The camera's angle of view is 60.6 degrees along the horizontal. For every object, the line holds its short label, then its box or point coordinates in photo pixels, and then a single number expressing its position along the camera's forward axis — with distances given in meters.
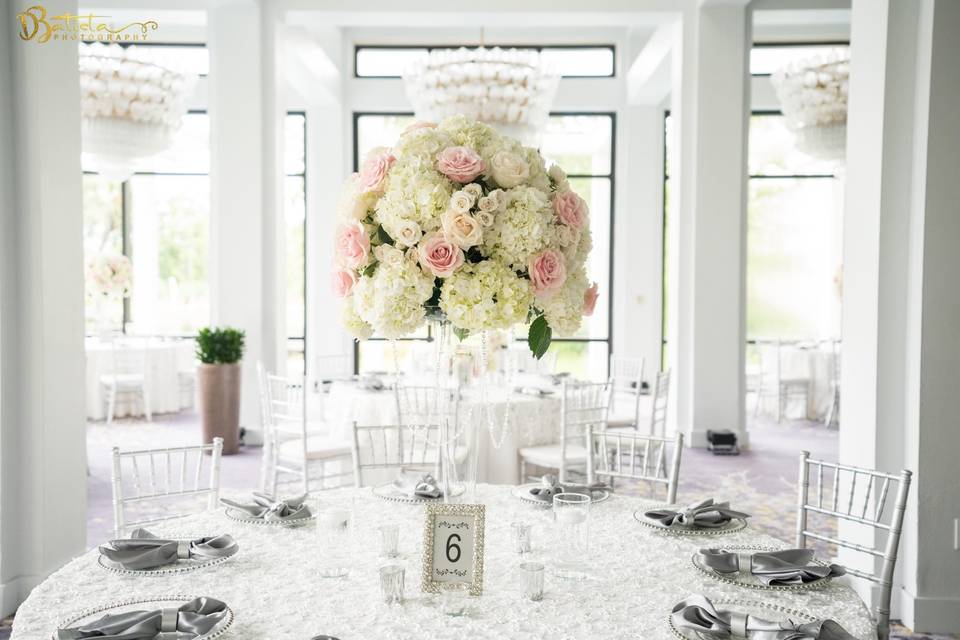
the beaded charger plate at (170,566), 2.20
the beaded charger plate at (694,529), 2.58
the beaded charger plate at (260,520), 2.61
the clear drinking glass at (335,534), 2.06
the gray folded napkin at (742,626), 1.76
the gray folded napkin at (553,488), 2.87
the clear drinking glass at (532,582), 2.00
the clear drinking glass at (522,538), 2.35
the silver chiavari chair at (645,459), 3.23
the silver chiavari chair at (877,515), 2.54
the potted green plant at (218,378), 7.41
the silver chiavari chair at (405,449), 5.12
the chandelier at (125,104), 7.12
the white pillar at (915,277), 3.64
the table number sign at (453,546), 2.01
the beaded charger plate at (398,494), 2.81
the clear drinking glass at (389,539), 2.30
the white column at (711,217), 7.74
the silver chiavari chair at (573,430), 5.24
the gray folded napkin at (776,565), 2.15
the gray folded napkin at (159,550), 2.21
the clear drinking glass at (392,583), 1.96
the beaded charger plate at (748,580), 2.15
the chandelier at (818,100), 7.80
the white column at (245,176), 7.75
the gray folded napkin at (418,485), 2.88
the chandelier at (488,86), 7.32
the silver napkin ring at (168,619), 1.80
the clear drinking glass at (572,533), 2.06
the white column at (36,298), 3.89
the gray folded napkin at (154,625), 1.73
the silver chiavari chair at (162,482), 2.86
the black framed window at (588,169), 11.38
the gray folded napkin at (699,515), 2.59
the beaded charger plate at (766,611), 1.95
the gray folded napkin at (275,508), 2.62
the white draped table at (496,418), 5.52
